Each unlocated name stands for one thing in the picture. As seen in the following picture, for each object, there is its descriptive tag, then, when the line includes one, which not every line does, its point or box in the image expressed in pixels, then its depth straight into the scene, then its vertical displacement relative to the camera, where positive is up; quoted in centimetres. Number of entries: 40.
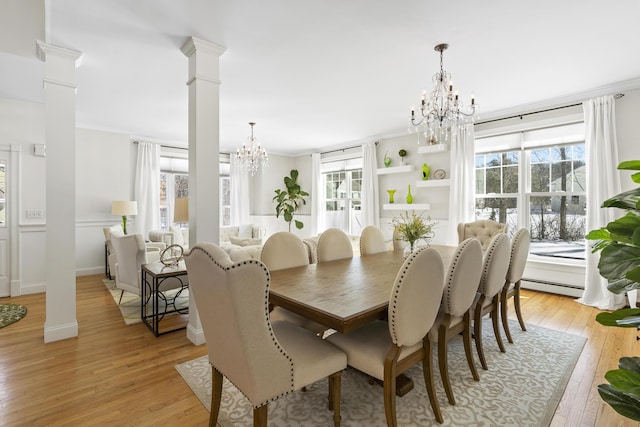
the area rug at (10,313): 321 -114
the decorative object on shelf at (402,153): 570 +106
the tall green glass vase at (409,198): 562 +22
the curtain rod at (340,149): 680 +141
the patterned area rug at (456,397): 179 -120
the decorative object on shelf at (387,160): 597 +97
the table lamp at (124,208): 521 +4
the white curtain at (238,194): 736 +39
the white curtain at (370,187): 622 +48
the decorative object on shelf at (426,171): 539 +69
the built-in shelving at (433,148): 512 +105
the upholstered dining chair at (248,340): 123 -57
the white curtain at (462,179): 481 +49
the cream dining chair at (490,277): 229 -51
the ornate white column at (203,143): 264 +58
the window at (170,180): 650 +65
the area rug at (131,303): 334 -114
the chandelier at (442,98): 279 +104
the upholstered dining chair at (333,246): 276 -33
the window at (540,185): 417 +37
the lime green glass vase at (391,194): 596 +31
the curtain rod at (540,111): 369 +137
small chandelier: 538 +101
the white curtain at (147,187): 592 +45
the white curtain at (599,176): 367 +41
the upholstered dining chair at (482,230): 374 -24
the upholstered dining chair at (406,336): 149 -64
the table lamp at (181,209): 298 +1
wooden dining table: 145 -47
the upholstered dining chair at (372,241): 318 -33
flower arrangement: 280 -19
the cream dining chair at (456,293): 183 -51
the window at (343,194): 699 +39
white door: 404 -29
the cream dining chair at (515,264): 272 -48
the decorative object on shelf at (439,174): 523 +62
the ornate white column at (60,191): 273 +17
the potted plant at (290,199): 745 +29
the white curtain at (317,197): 761 +33
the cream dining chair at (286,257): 217 -37
